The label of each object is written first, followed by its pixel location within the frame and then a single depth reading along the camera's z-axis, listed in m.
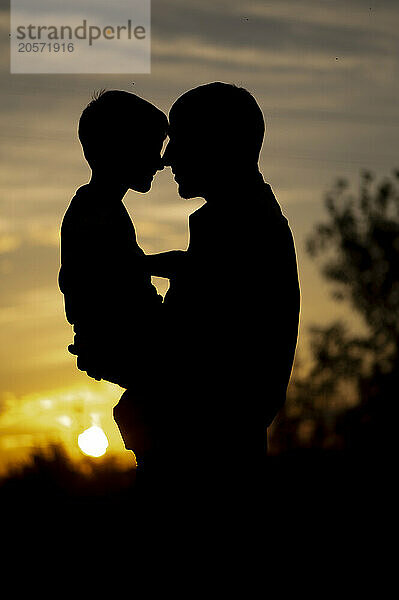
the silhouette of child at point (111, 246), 9.72
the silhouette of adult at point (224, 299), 9.69
